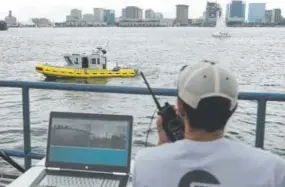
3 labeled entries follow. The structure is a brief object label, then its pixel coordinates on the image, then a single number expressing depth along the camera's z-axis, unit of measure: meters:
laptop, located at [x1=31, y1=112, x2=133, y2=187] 2.82
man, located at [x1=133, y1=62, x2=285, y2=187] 1.89
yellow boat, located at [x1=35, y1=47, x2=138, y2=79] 36.94
